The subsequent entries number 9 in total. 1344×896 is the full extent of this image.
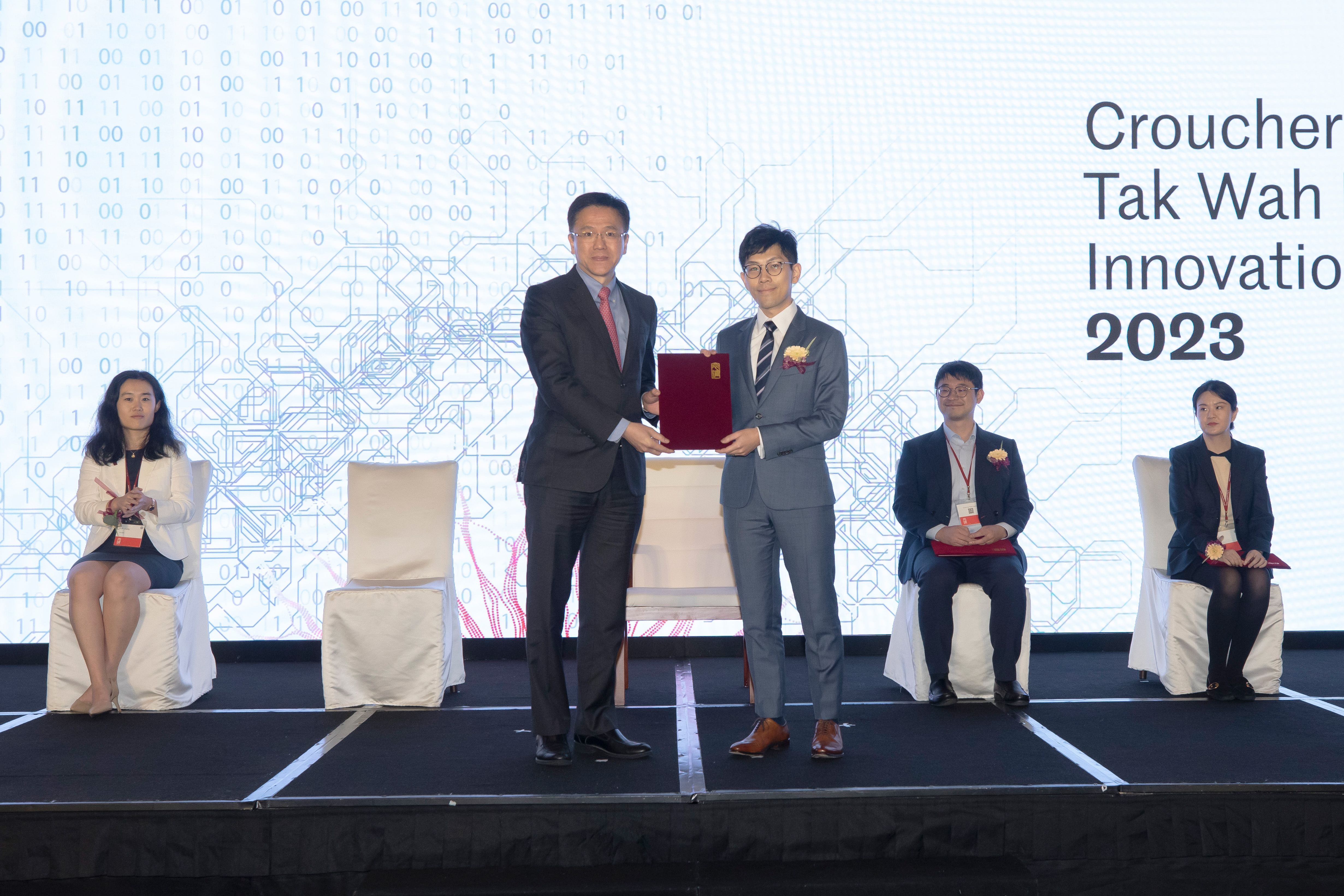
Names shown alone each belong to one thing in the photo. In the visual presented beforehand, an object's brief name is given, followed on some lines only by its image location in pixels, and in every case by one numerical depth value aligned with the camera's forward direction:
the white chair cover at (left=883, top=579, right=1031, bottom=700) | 3.80
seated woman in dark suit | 3.87
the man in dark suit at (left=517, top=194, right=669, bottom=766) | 2.94
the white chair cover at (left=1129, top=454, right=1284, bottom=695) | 3.90
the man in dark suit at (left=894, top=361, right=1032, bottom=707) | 3.76
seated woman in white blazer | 3.82
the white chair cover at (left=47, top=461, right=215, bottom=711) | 3.77
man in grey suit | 2.95
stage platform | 2.54
